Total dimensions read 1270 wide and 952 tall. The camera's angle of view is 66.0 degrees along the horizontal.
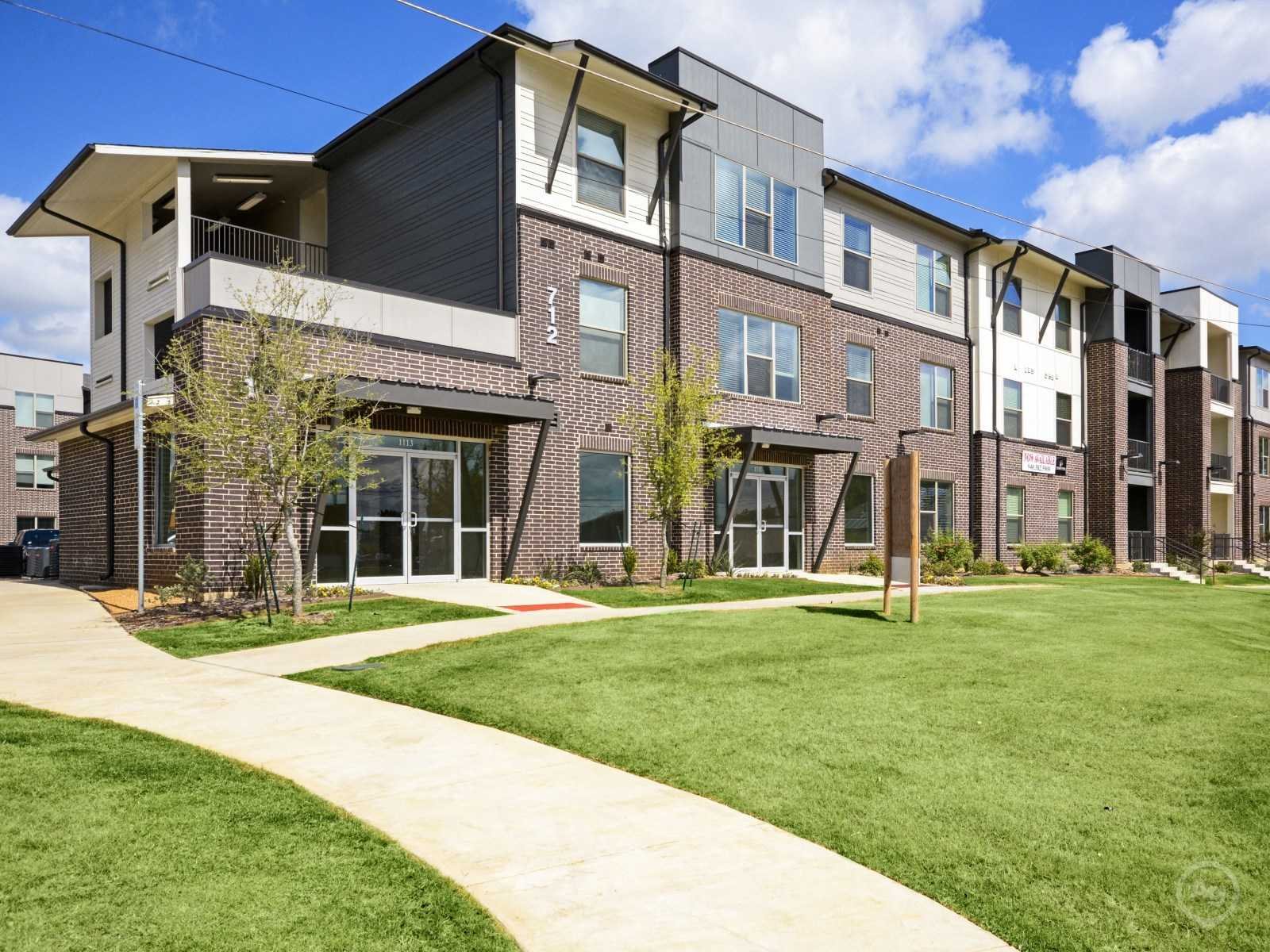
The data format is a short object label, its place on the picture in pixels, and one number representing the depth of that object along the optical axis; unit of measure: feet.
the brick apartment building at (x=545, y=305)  55.26
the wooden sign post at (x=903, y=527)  41.52
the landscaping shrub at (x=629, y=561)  62.39
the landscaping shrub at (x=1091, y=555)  98.63
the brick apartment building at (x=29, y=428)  146.30
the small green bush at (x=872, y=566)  79.97
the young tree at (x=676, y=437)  58.34
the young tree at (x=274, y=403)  41.19
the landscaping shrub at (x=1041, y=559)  95.35
